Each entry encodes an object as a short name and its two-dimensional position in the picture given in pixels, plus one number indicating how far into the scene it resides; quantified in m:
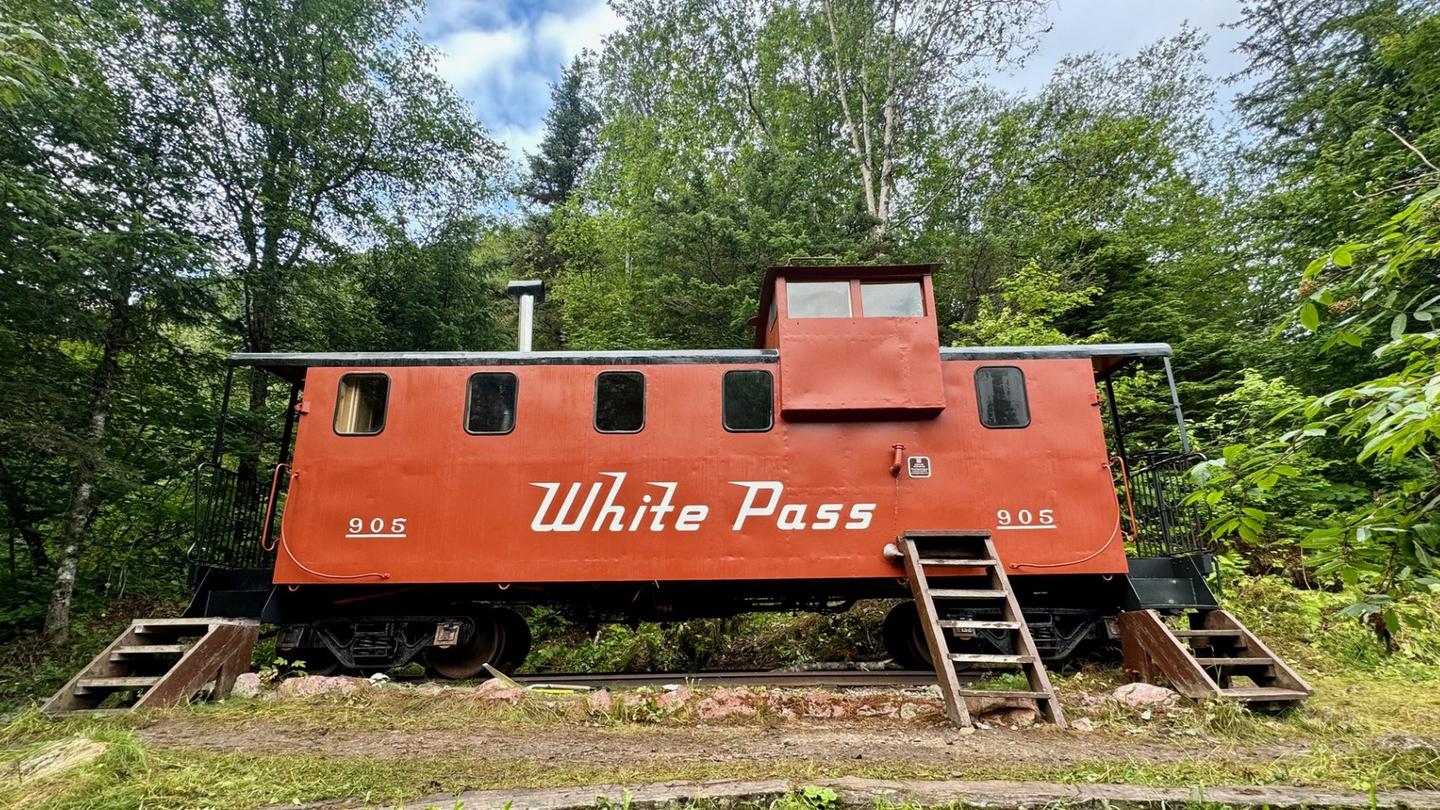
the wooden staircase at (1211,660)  4.62
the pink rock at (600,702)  4.73
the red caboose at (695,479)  6.05
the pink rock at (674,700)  4.68
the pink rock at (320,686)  5.32
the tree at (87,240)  6.80
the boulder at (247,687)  5.45
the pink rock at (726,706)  4.64
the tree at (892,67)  16.20
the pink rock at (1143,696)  4.77
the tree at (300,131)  9.95
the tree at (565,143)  26.69
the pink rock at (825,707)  4.71
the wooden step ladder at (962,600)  4.53
